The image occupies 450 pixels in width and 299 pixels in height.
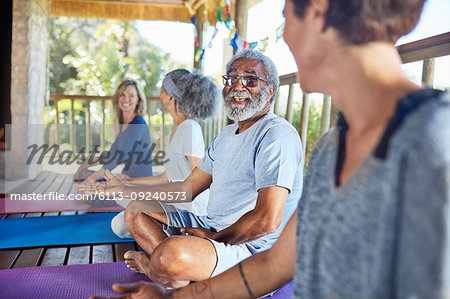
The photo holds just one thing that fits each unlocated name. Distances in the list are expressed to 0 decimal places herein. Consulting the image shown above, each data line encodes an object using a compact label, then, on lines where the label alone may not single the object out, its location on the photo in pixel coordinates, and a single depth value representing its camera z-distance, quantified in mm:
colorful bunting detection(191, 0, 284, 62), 3085
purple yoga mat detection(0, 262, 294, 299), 1936
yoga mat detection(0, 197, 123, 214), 3795
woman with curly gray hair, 2744
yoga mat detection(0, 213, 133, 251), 2805
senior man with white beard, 1677
